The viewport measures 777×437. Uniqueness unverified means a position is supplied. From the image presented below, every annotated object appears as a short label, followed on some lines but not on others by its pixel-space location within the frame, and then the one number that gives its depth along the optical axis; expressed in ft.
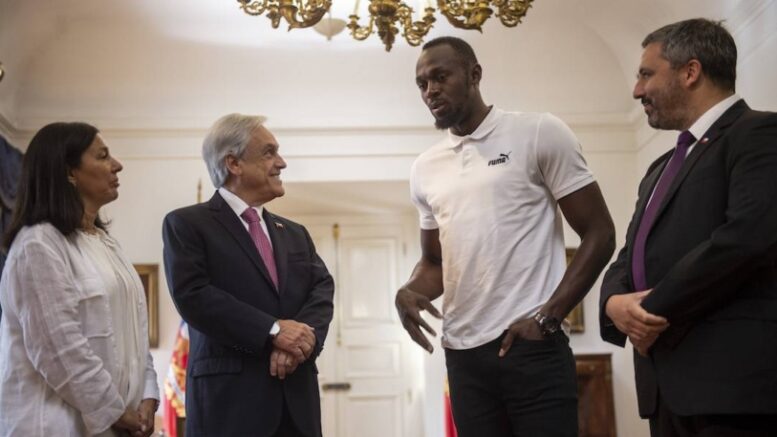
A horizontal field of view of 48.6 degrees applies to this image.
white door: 22.77
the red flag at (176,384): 17.16
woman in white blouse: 6.91
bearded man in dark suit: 5.68
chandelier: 13.74
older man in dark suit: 7.36
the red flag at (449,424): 17.94
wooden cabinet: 19.31
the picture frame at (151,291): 19.71
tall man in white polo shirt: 6.93
